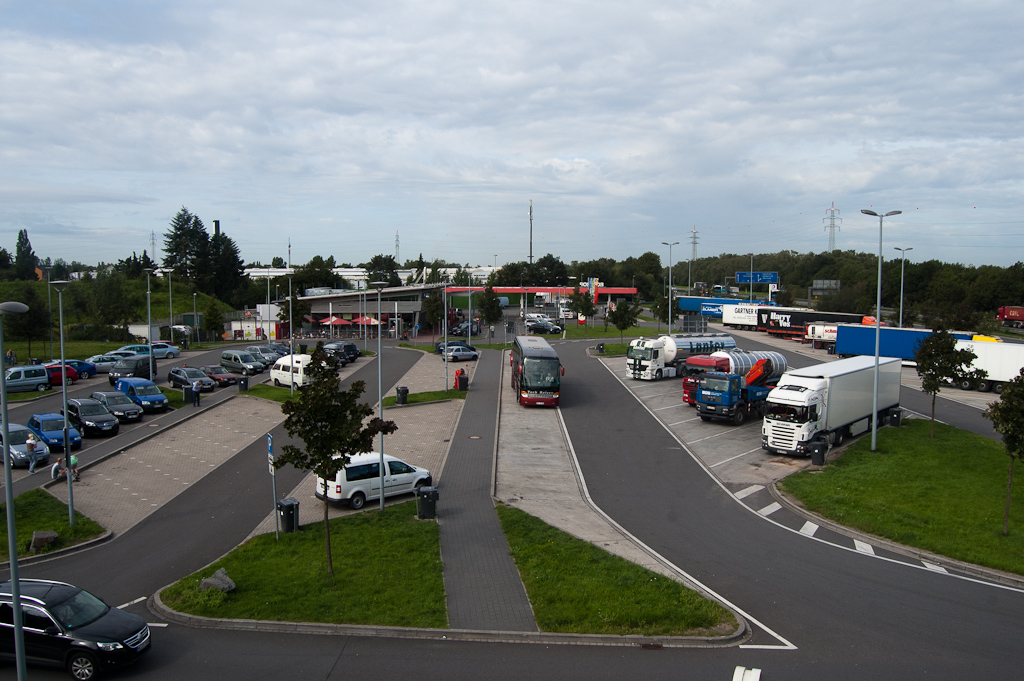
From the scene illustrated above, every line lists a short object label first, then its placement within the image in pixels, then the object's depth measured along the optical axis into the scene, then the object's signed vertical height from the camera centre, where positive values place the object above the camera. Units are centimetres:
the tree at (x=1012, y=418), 1555 -294
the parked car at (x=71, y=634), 933 -495
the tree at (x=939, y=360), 2553 -245
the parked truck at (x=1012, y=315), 7425 -189
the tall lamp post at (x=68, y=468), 1578 -410
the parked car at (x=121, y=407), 2760 -467
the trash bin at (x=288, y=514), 1524 -513
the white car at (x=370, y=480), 1738 -510
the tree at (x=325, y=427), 1263 -255
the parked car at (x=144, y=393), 2947 -443
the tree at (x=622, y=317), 5684 -160
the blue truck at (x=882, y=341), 4503 -312
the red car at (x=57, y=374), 3631 -428
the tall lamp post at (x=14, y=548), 809 -330
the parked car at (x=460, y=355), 4906 -428
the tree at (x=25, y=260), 9730 +659
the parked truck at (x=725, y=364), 3341 -354
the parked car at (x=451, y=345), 5072 -384
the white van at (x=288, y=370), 3622 -412
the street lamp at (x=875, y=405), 2312 -411
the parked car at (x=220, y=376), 3788 -456
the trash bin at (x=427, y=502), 1634 -519
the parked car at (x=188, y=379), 3575 -448
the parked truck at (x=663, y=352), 4116 -348
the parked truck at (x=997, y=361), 3641 -359
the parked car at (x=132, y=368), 3822 -413
